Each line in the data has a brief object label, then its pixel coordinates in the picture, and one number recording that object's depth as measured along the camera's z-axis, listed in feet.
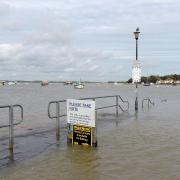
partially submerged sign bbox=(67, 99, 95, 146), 21.00
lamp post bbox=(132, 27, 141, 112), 42.76
